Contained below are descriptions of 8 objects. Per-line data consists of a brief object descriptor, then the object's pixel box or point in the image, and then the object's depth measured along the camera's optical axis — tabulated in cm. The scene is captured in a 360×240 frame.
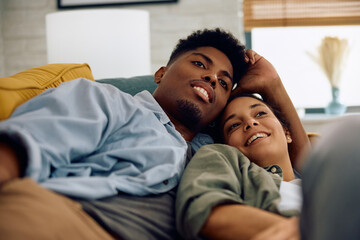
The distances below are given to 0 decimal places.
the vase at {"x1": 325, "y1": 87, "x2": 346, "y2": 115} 277
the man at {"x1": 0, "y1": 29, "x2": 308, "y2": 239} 72
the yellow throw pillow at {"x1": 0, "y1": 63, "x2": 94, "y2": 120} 105
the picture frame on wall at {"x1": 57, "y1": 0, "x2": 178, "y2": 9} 273
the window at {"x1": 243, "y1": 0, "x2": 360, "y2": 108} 297
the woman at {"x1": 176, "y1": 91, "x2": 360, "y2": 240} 59
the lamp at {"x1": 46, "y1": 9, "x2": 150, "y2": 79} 220
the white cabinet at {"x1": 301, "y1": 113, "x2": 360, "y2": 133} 272
